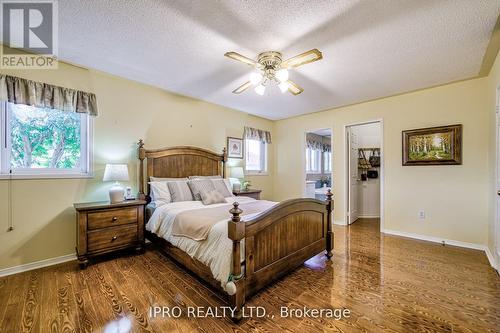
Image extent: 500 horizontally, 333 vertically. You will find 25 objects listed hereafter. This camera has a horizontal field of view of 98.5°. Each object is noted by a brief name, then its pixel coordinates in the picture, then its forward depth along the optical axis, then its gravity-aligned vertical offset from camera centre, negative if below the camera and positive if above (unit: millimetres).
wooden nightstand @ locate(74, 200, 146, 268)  2500 -752
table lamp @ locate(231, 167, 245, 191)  4542 -152
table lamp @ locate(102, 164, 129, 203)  2820 -134
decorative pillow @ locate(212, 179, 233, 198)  3536 -341
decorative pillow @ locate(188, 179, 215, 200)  3254 -299
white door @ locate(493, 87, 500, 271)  2421 -443
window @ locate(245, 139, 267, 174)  5234 +261
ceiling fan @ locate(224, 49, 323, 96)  2213 +1098
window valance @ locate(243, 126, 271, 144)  5074 +798
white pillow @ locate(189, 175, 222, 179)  3775 -180
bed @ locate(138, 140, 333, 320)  1742 -752
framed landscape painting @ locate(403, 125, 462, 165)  3309 +341
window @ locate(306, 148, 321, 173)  6619 +209
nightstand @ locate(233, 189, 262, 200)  4191 -530
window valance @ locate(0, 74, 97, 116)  2375 +866
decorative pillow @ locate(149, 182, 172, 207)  3027 -382
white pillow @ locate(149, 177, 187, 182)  3347 -193
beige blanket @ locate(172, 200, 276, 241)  2062 -538
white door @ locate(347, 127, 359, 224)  4637 -210
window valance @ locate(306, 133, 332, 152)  6480 +754
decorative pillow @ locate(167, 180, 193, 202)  3108 -356
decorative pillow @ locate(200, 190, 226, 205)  3066 -444
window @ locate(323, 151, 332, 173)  7254 +197
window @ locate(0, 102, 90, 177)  2463 +322
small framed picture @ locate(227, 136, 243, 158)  4712 +438
